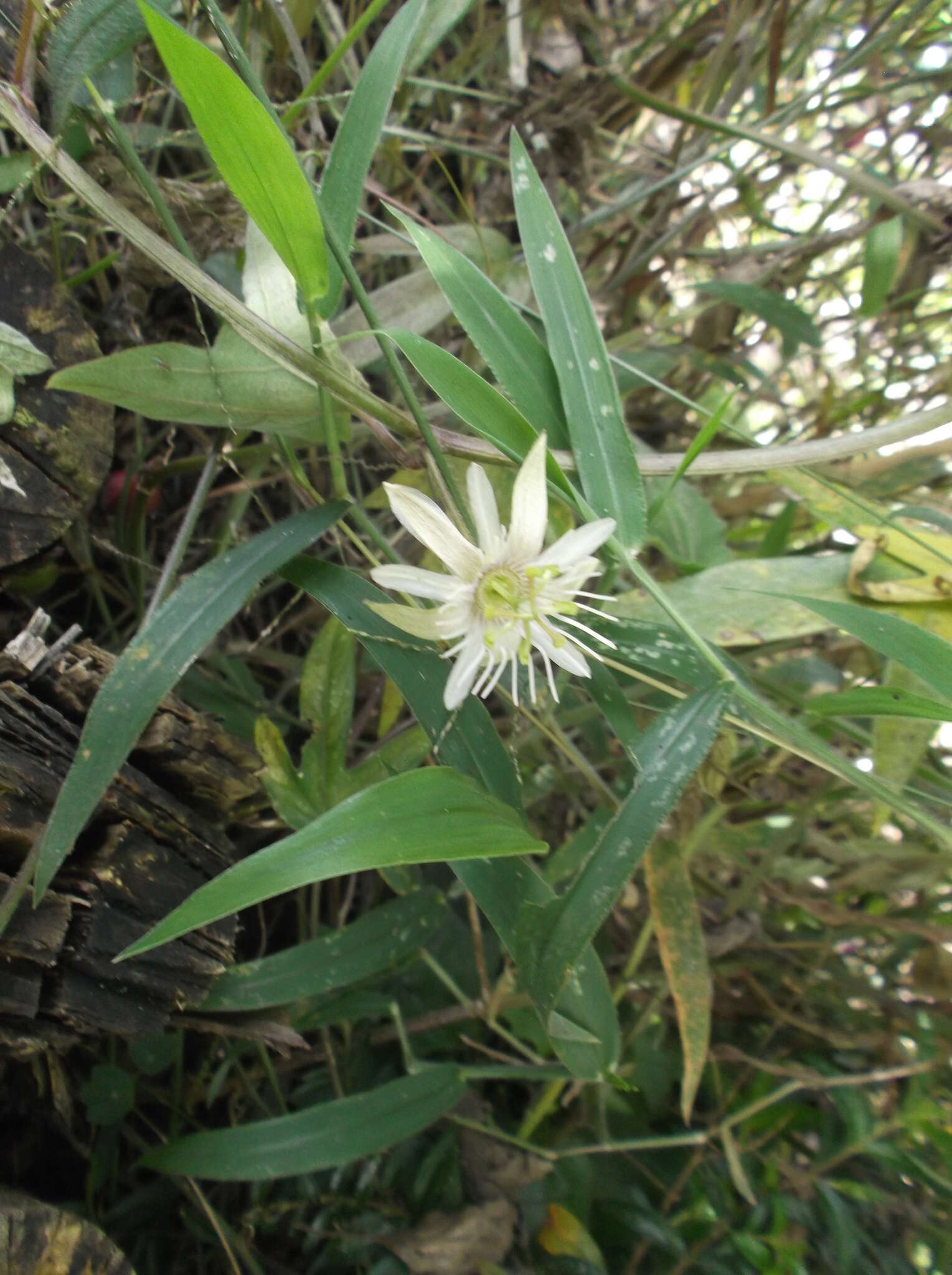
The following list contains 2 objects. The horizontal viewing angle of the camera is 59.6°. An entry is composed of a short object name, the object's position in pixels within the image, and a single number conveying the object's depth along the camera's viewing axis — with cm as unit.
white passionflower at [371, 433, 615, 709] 12
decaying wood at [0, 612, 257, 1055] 15
